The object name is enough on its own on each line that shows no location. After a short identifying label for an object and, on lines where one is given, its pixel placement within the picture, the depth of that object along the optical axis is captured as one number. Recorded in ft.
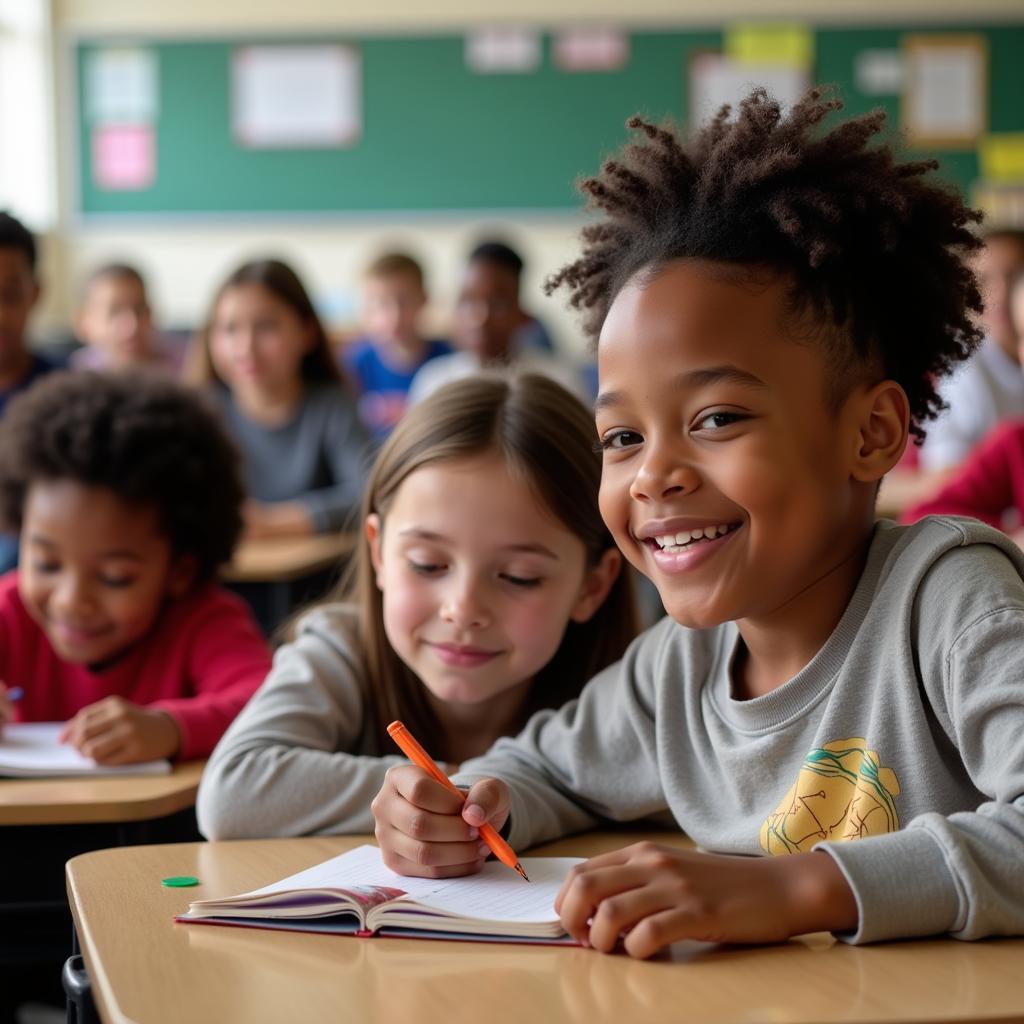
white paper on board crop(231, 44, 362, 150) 23.25
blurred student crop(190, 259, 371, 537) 13.85
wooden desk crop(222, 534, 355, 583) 10.24
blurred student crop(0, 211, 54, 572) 11.18
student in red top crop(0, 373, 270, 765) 6.69
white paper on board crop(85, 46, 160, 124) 23.03
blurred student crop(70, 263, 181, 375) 18.11
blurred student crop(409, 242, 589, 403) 17.02
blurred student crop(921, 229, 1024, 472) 14.29
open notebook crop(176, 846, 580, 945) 3.36
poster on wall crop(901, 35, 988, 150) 23.21
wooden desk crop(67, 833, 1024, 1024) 2.84
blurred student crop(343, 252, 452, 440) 18.76
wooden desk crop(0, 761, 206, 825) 4.78
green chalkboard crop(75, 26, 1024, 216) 23.21
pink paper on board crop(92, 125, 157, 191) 23.17
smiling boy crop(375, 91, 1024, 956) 3.66
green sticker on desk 3.81
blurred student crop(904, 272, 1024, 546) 9.73
